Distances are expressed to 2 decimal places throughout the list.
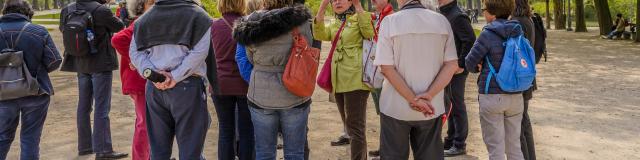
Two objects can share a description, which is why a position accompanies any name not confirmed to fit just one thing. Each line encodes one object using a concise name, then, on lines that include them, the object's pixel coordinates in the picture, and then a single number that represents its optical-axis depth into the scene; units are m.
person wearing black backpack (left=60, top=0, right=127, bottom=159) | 5.50
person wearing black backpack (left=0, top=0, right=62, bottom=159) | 4.84
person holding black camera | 3.81
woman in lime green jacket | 4.91
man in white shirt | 3.62
